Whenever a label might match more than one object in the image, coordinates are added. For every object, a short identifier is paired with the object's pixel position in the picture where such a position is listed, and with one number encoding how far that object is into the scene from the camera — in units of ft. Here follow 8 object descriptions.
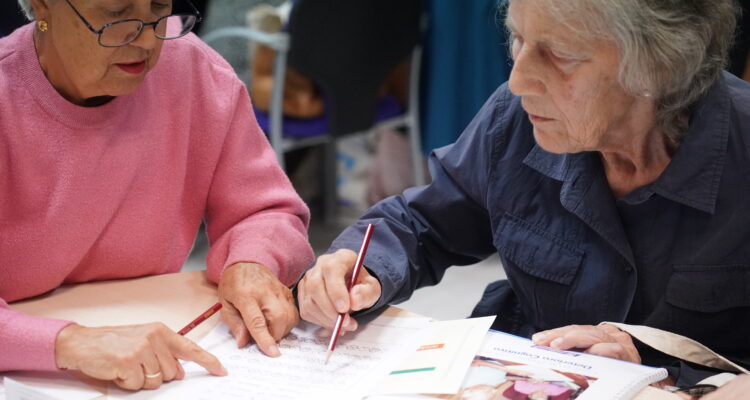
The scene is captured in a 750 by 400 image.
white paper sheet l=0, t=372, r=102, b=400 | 3.59
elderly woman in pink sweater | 3.79
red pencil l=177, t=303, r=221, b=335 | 4.17
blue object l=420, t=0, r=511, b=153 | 10.94
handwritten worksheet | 3.63
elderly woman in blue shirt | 3.89
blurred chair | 10.43
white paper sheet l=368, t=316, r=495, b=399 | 3.54
